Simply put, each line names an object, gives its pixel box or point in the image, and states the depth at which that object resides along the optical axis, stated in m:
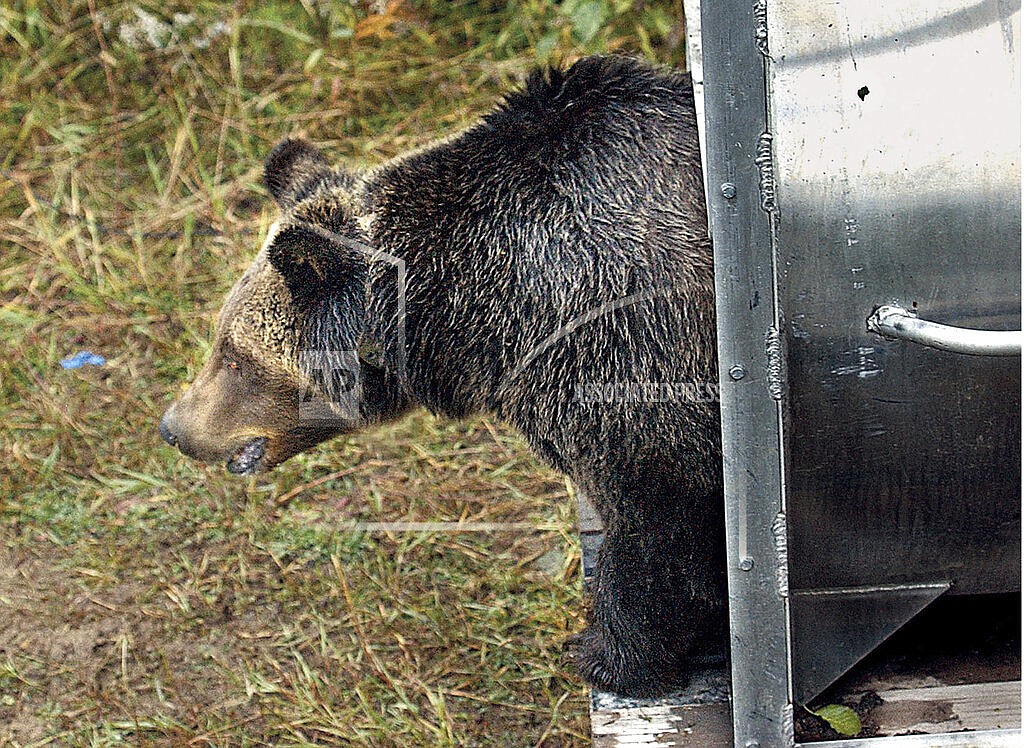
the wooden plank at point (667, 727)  5.46
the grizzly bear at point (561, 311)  5.43
